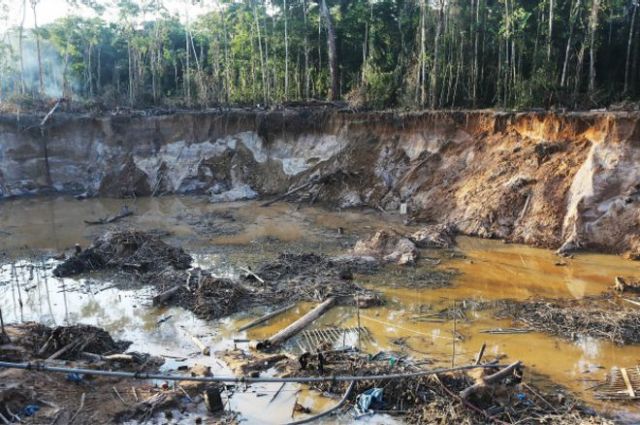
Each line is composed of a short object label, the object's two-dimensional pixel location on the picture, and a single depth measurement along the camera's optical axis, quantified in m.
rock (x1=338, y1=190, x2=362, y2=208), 21.34
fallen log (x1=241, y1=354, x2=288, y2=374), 9.11
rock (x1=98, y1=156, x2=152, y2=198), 25.55
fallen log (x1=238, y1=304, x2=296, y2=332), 10.95
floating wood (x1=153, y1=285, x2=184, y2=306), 12.09
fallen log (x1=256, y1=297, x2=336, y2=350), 9.98
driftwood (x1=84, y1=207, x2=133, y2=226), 20.20
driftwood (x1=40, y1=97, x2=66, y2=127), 26.08
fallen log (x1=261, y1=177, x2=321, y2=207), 22.72
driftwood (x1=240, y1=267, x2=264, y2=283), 13.18
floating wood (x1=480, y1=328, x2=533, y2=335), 10.37
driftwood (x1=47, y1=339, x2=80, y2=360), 8.66
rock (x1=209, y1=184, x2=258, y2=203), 23.38
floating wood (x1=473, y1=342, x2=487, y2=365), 8.41
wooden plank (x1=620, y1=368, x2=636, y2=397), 8.04
